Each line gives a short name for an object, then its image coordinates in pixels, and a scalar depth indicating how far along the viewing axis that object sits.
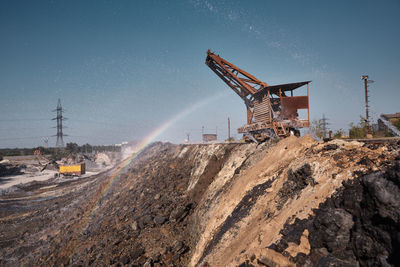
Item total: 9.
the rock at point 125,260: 7.73
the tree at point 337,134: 23.45
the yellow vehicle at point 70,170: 43.81
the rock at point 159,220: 9.31
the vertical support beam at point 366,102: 18.94
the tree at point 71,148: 79.94
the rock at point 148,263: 7.13
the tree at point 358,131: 23.58
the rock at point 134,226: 9.67
